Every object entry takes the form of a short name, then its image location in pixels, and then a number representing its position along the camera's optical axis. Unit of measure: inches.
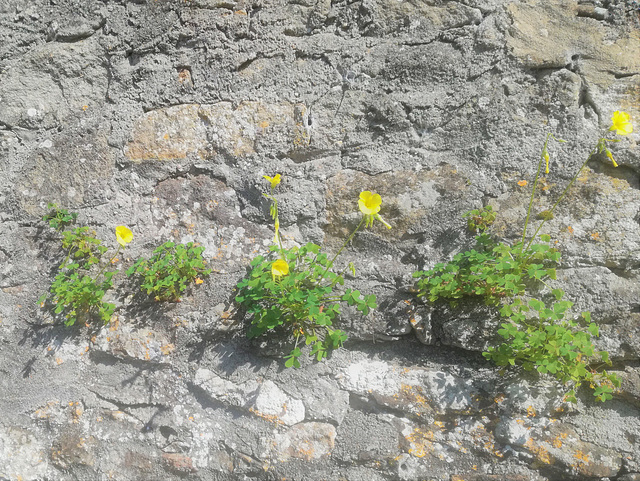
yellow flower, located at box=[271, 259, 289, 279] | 21.6
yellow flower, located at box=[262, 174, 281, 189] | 22.8
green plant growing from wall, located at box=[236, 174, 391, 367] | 21.8
